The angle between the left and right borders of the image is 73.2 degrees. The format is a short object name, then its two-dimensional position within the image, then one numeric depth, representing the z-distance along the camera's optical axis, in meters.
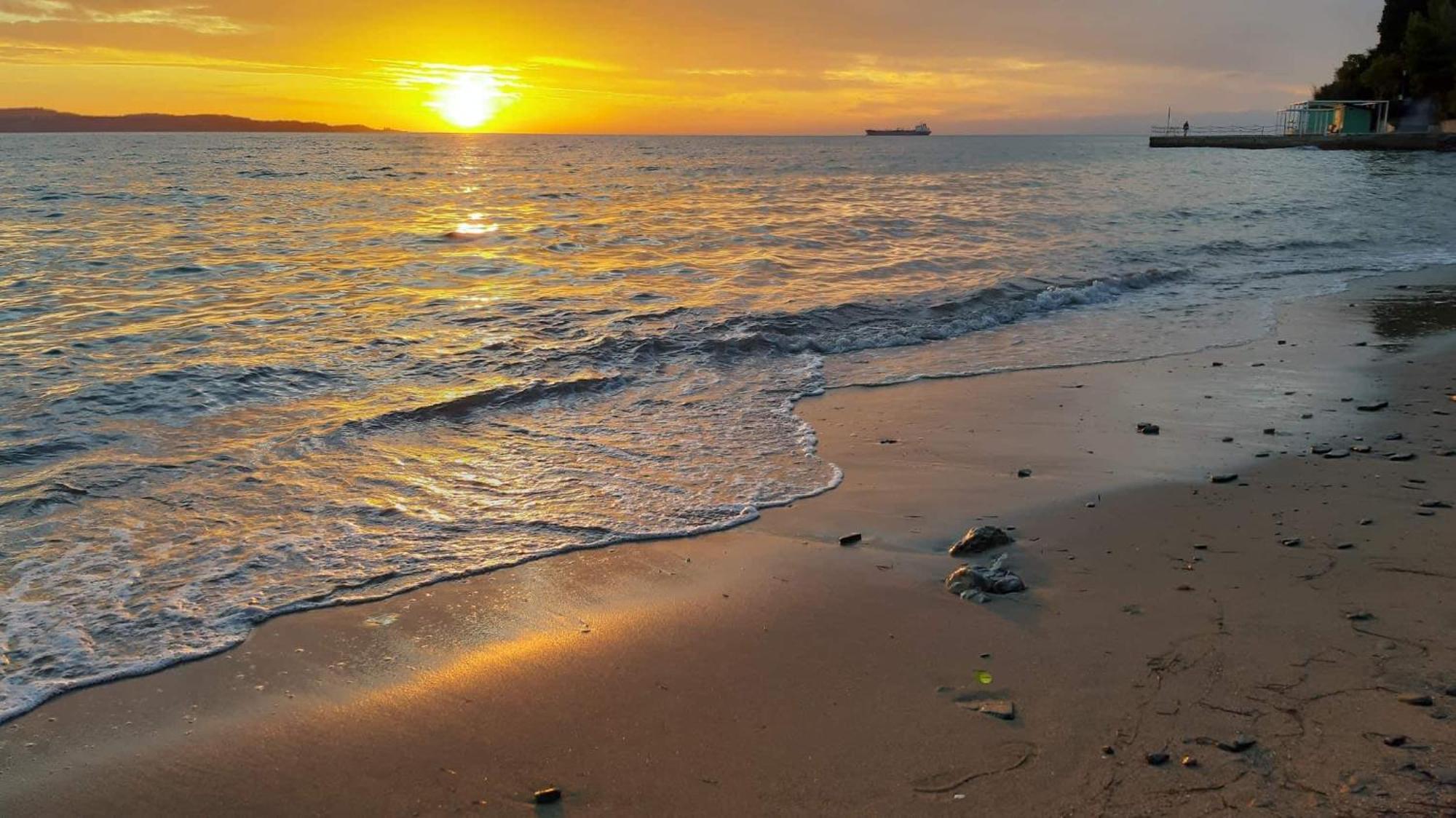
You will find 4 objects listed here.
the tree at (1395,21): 81.38
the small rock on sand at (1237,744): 3.16
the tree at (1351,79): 86.12
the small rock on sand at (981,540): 5.11
